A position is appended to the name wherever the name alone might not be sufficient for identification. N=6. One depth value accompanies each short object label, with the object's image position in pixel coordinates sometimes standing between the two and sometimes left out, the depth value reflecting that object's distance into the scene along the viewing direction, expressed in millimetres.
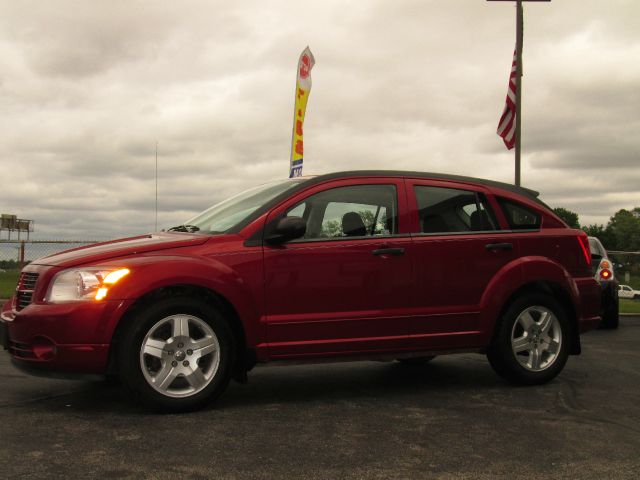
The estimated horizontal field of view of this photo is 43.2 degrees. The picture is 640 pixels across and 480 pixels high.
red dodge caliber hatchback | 5336
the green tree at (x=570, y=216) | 92250
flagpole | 18328
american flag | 18656
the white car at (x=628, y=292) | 30497
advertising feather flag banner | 16131
